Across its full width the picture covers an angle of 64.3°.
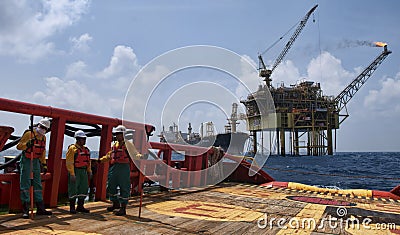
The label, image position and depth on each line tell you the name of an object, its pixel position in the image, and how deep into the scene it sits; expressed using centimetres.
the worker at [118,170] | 554
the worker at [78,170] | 524
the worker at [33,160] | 472
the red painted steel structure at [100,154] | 496
